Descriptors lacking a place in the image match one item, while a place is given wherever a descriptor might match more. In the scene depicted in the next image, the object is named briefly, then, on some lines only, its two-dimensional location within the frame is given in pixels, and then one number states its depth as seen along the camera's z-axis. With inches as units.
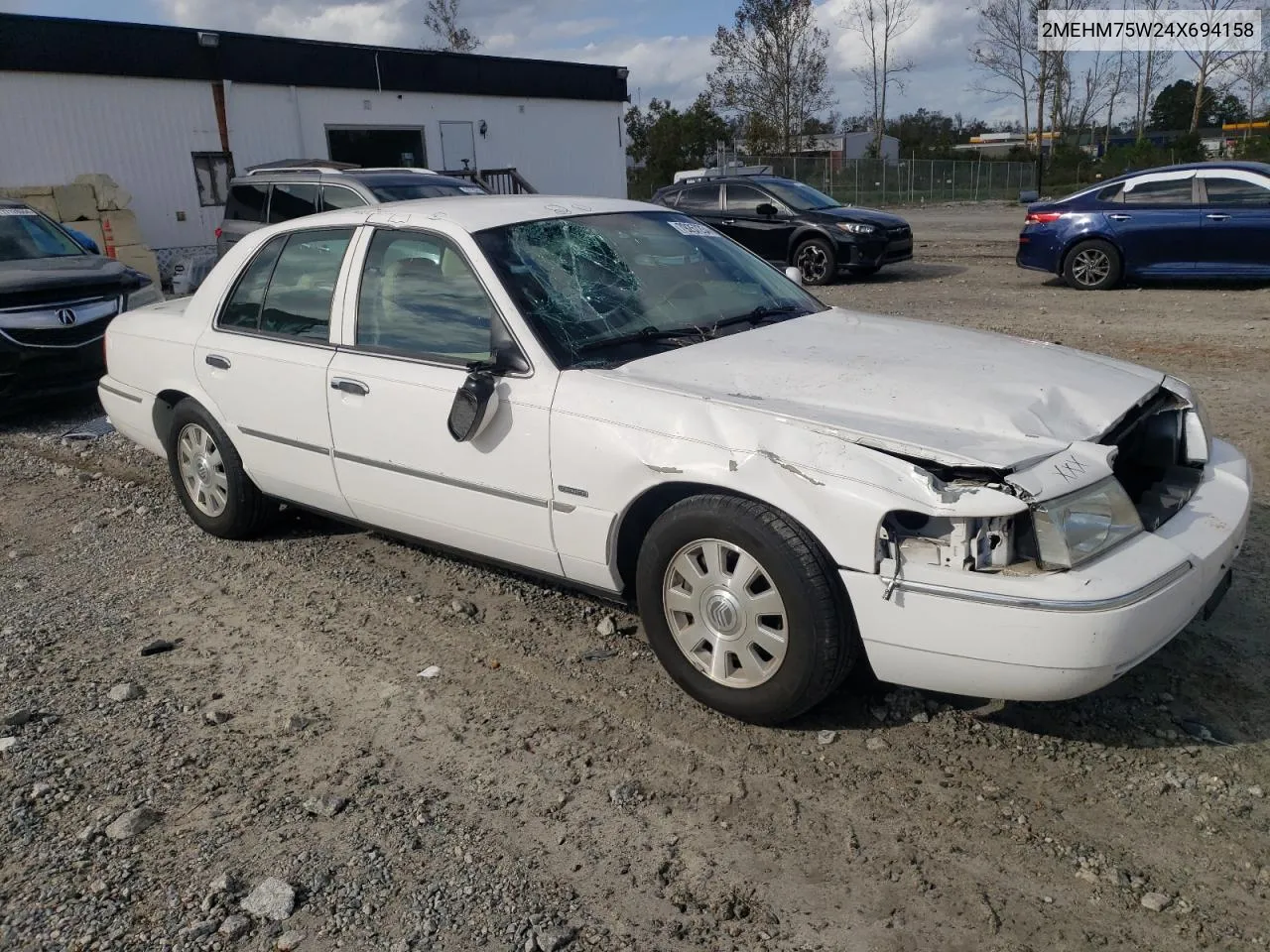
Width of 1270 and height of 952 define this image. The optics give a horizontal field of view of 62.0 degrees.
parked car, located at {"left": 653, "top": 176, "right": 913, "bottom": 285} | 609.9
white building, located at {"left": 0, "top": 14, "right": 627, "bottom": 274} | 709.3
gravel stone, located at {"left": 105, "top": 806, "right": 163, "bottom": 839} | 122.0
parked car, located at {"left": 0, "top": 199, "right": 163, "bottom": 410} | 317.7
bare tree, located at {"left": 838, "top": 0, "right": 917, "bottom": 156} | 2158.0
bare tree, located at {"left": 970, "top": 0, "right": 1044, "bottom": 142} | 1847.9
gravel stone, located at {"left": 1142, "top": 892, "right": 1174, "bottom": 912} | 103.9
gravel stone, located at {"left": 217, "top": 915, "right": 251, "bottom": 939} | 106.2
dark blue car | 490.9
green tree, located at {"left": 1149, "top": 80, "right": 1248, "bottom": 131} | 2188.7
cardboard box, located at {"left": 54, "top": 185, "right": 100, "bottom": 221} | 616.4
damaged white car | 117.8
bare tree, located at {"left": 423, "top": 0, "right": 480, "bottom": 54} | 1942.7
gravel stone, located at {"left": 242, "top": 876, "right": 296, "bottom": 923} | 108.9
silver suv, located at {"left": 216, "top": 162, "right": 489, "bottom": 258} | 469.1
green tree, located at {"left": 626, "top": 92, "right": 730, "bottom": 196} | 1841.8
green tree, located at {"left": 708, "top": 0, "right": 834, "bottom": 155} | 1844.2
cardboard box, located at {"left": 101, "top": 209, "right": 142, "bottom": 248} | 626.4
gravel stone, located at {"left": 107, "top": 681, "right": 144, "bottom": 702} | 154.8
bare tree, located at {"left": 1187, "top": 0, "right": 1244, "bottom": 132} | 1765.5
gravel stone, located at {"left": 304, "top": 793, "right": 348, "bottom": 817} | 125.2
